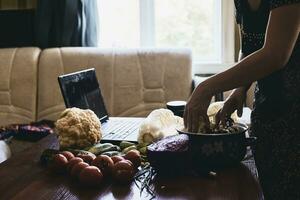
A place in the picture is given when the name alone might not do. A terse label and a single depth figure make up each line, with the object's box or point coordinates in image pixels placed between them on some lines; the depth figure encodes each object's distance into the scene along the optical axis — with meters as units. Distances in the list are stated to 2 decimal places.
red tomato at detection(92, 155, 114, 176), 1.18
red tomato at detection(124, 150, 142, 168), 1.24
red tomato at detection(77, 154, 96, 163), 1.25
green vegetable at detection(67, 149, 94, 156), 1.32
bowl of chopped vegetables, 1.16
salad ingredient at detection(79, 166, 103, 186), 1.13
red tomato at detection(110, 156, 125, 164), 1.22
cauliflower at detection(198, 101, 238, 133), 1.42
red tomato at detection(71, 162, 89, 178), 1.17
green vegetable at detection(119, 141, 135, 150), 1.44
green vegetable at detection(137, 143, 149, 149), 1.42
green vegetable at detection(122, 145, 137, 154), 1.37
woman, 1.00
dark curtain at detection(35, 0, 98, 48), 3.26
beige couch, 3.02
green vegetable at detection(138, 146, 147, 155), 1.35
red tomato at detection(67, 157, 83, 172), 1.22
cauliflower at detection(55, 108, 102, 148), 1.42
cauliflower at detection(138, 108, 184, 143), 1.44
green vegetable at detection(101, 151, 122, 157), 1.34
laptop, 1.64
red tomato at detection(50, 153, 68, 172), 1.24
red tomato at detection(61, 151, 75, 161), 1.28
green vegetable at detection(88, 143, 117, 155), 1.38
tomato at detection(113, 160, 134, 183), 1.15
